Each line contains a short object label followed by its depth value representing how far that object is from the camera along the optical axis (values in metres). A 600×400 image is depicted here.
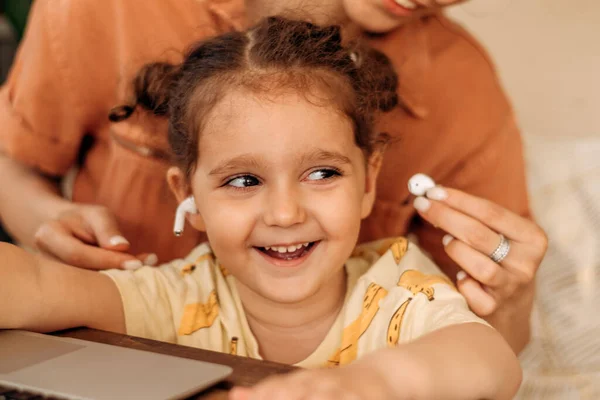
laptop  0.67
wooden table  0.69
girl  0.90
